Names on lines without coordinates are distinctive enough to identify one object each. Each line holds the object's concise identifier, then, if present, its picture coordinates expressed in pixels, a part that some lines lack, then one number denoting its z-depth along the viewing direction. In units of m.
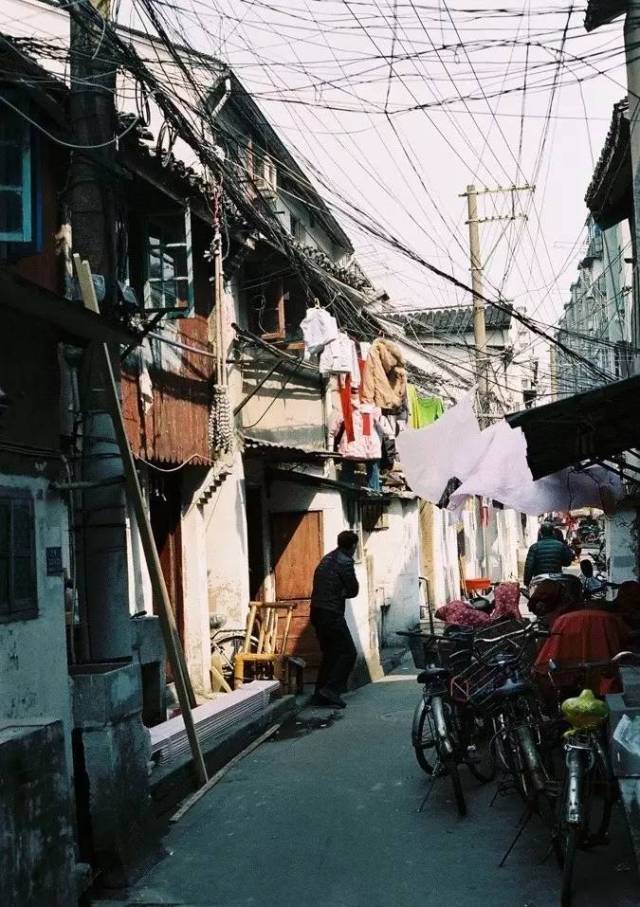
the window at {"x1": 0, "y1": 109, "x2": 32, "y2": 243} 7.12
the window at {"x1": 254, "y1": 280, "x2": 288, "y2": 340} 15.97
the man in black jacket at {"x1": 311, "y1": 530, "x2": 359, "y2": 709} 13.05
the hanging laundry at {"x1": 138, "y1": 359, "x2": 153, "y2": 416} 10.92
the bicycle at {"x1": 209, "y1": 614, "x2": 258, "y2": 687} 13.53
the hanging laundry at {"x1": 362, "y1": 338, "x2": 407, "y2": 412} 16.55
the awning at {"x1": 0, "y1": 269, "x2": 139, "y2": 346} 5.86
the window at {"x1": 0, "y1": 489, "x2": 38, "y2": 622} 6.40
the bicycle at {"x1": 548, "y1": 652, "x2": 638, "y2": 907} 5.33
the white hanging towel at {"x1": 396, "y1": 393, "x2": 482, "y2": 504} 11.95
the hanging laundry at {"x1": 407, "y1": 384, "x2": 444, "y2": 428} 21.33
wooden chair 13.27
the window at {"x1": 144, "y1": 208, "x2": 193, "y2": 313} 11.48
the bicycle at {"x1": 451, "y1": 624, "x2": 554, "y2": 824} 6.62
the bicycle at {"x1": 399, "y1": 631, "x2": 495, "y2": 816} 7.67
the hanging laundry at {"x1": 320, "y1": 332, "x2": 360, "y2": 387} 14.76
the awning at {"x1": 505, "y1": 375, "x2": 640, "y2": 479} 7.76
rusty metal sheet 10.80
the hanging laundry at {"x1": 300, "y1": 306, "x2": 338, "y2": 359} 14.27
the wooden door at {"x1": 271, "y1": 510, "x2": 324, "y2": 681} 15.81
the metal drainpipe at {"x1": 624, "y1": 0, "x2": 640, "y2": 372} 9.88
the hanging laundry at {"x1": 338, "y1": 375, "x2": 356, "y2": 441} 16.16
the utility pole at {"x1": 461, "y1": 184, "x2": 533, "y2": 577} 24.47
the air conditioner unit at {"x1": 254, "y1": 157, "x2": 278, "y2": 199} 18.83
